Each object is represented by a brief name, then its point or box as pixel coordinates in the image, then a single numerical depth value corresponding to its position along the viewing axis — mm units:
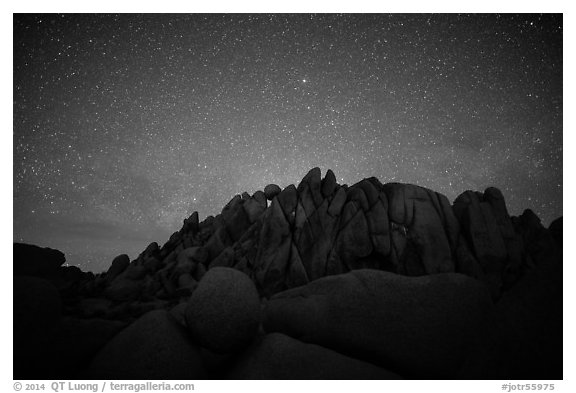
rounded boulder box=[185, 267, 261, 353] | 4973
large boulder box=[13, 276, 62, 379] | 4551
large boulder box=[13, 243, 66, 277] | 37462
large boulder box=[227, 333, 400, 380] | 4629
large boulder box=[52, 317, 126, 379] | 4730
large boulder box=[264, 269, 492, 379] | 5004
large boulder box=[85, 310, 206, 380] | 4473
